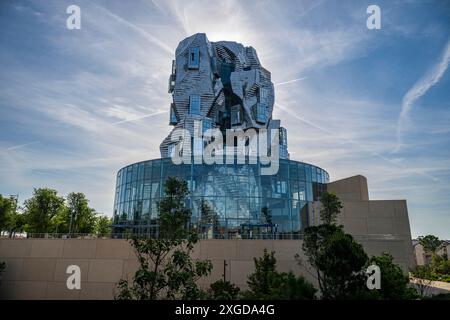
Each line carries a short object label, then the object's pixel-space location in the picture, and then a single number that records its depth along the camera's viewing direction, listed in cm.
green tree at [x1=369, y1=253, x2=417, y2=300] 1568
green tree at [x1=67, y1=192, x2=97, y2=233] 5025
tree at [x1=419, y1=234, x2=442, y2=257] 6694
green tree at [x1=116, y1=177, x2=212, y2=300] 1184
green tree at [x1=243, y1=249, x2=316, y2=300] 1191
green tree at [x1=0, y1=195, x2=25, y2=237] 3983
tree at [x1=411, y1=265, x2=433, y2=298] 2460
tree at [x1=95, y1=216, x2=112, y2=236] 6008
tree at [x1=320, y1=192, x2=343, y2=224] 2739
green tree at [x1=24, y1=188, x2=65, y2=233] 4256
